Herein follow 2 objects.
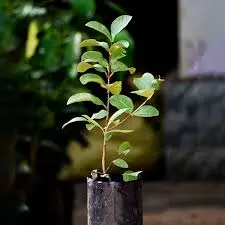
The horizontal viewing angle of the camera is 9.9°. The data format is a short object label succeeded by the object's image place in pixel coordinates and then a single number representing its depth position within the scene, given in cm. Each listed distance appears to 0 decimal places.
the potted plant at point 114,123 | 213
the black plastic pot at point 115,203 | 213
